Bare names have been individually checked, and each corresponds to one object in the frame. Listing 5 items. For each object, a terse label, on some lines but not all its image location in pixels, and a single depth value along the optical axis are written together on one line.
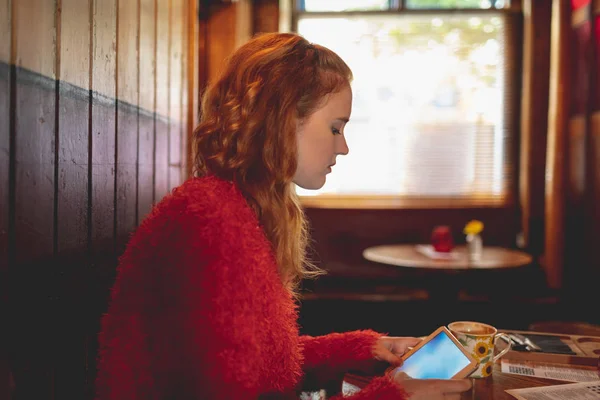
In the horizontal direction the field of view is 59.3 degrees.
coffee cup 1.09
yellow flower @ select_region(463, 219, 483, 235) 3.33
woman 0.88
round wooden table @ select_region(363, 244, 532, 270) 2.94
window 4.49
